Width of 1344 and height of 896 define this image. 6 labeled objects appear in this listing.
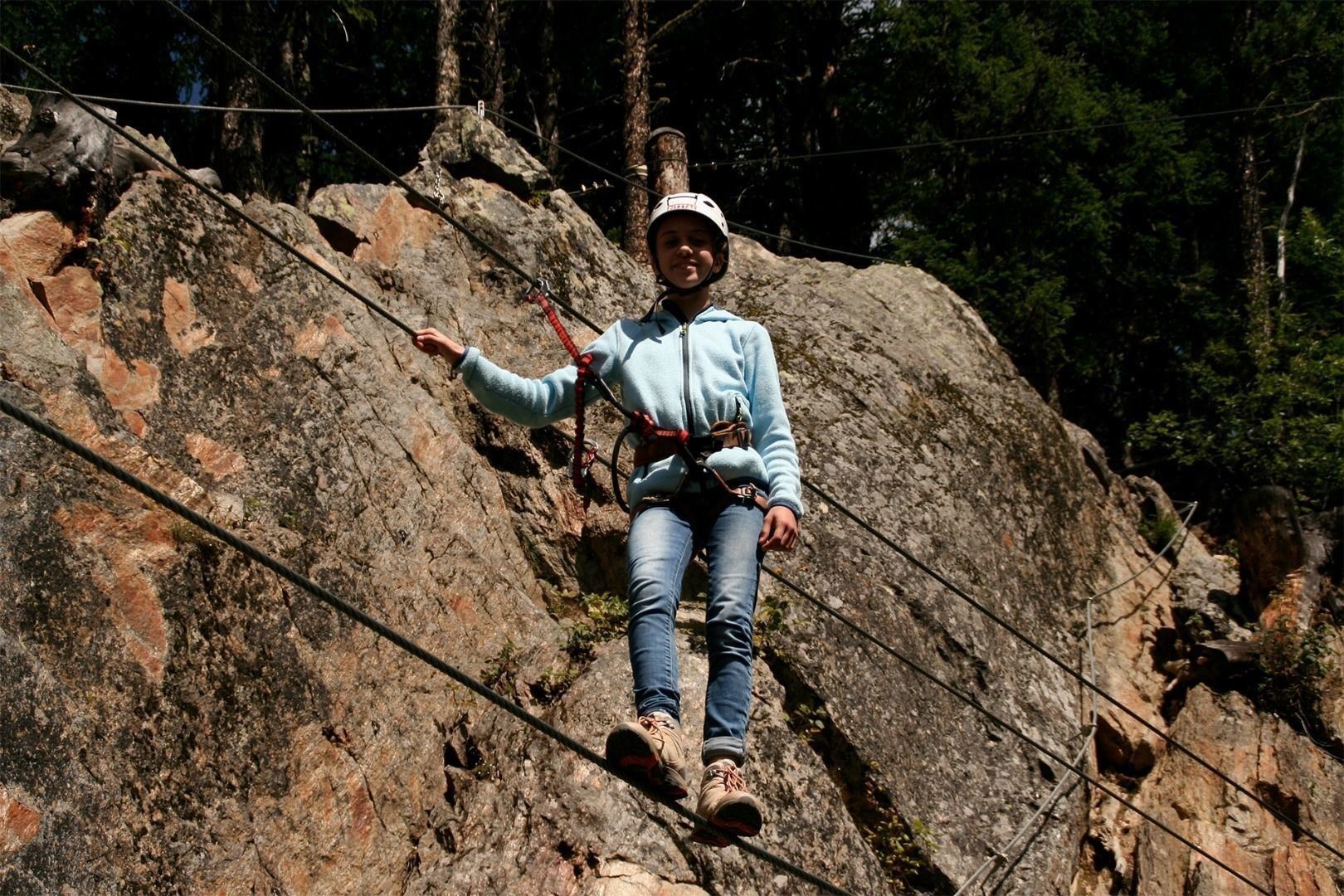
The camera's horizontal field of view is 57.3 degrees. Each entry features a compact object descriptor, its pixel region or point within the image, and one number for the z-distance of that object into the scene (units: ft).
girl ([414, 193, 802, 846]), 12.60
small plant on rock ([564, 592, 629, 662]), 22.80
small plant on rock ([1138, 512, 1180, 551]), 35.94
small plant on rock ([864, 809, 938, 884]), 22.52
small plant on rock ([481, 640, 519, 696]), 21.99
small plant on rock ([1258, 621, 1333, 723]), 30.58
